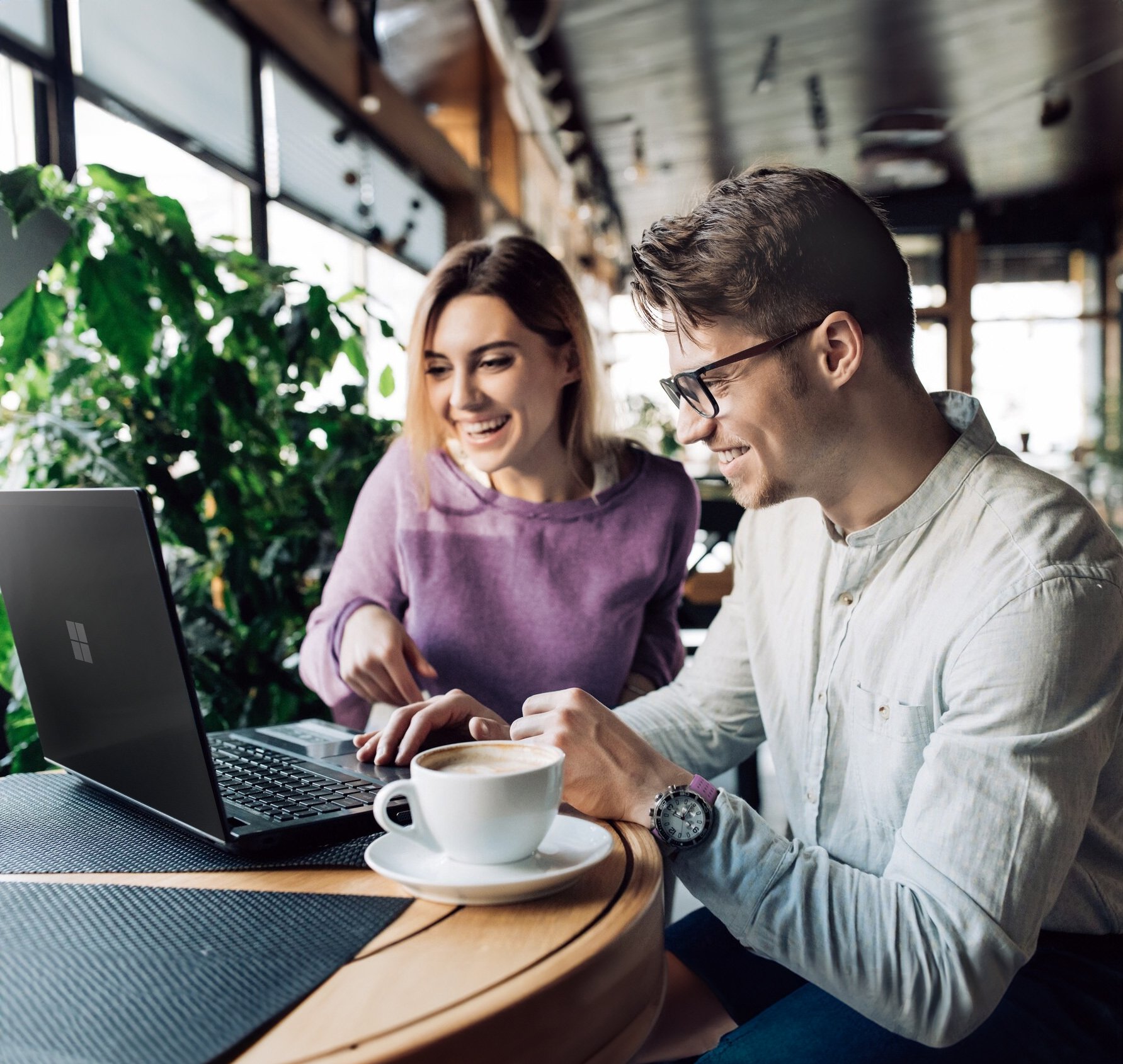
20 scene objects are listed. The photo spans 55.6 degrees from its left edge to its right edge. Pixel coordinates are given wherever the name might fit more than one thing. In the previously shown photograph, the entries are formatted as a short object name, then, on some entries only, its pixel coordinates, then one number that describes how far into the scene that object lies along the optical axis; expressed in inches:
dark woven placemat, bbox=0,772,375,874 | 32.7
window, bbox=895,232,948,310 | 475.8
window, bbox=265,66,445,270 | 166.9
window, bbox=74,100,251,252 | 109.7
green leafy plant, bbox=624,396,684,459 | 275.1
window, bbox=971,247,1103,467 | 463.2
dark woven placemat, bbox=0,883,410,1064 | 22.5
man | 32.9
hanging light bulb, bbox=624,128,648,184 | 305.1
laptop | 30.8
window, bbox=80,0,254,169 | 112.7
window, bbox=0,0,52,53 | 95.6
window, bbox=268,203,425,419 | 85.3
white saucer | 28.8
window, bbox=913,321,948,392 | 459.5
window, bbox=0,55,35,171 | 98.3
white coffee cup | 28.5
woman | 65.7
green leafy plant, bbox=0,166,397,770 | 61.2
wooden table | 22.5
